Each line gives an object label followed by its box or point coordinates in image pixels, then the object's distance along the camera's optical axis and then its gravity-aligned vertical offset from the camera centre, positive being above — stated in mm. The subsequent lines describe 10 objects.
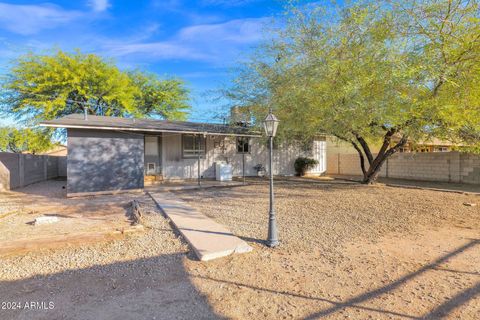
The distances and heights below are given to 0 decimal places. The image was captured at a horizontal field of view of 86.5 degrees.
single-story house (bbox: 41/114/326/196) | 9172 +442
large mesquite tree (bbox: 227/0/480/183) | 6387 +2494
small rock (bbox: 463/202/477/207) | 7383 -1333
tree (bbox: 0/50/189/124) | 15484 +4889
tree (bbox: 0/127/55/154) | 17125 +1756
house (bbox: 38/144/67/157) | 33672 +1450
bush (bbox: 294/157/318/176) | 16547 -291
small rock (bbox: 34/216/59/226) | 5717 -1323
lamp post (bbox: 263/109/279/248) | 4465 -914
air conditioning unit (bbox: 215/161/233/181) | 13375 -614
